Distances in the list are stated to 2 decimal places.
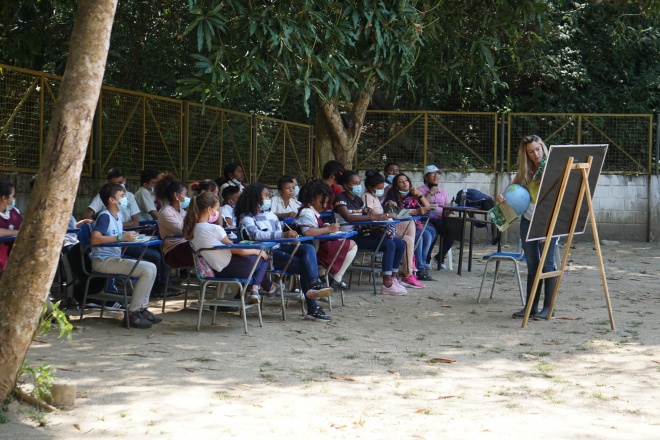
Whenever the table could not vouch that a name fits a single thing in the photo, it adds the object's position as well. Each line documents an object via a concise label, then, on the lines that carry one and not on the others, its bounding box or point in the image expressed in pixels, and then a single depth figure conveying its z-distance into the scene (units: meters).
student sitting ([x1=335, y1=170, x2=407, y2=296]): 10.73
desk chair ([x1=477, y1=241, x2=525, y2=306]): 9.77
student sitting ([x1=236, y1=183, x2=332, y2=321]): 8.71
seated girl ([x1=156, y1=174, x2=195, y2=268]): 9.23
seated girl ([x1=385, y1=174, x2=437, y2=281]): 12.20
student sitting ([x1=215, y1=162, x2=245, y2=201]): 12.69
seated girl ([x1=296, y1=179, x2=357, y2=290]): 9.52
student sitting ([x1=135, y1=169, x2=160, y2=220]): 11.50
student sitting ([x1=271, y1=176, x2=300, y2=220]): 10.74
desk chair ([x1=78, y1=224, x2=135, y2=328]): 8.10
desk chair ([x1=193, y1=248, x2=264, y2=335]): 7.97
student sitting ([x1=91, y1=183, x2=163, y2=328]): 8.09
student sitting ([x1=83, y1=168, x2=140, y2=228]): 10.05
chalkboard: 8.30
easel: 8.25
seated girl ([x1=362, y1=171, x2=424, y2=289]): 11.30
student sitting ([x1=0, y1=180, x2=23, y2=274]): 8.48
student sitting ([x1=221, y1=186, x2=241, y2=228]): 10.59
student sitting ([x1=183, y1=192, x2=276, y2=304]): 8.08
